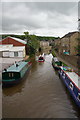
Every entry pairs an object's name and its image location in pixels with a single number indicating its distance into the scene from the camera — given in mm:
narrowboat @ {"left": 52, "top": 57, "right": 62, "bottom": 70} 15134
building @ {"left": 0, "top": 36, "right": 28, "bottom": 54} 29277
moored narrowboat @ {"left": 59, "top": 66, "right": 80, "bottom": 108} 6349
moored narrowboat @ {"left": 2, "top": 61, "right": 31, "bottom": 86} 9104
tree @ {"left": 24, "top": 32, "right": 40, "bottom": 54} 29947
